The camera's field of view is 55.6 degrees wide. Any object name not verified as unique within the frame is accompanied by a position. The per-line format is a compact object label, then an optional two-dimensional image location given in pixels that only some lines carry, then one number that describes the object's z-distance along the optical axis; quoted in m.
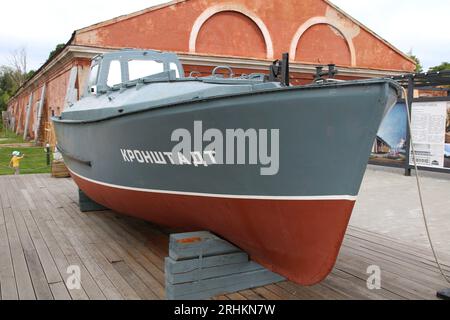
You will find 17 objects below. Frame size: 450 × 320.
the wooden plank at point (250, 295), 3.24
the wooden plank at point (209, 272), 3.11
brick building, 13.16
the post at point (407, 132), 10.34
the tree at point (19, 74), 52.99
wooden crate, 9.46
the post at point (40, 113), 20.91
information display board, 9.68
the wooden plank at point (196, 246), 3.15
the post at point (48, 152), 11.66
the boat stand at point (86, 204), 6.10
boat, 2.56
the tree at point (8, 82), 52.69
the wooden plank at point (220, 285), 3.12
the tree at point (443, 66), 33.22
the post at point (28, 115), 26.41
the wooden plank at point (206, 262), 3.11
